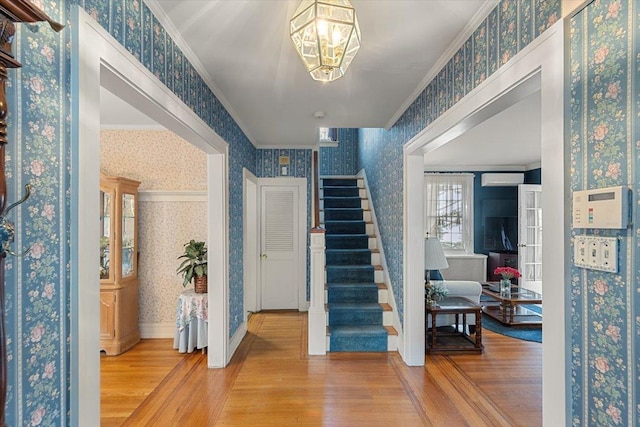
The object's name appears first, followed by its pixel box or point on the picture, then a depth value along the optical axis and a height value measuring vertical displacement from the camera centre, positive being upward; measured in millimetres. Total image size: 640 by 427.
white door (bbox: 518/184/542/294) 6449 -339
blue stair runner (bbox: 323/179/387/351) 3488 -829
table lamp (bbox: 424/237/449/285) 3666 -445
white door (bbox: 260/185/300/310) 4984 -450
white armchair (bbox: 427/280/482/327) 3947 -884
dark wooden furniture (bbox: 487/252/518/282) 6432 -849
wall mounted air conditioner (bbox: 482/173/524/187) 6703 +804
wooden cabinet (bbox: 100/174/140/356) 3357 -558
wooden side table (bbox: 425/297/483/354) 3424 -1262
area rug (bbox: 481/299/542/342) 3837 -1398
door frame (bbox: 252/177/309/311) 4953 -234
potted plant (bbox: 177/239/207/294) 3414 -507
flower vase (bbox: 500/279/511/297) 4422 -956
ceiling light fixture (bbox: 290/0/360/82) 1173 +684
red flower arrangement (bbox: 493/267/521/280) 4539 -778
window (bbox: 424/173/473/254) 6906 +189
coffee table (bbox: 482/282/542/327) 4203 -1295
